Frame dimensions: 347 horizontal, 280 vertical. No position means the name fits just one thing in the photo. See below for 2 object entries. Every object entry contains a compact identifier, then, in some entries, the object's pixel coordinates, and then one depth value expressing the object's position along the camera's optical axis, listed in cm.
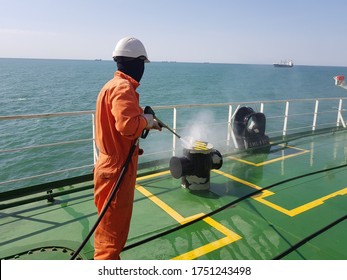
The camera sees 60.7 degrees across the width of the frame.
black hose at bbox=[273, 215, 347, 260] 323
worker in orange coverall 246
